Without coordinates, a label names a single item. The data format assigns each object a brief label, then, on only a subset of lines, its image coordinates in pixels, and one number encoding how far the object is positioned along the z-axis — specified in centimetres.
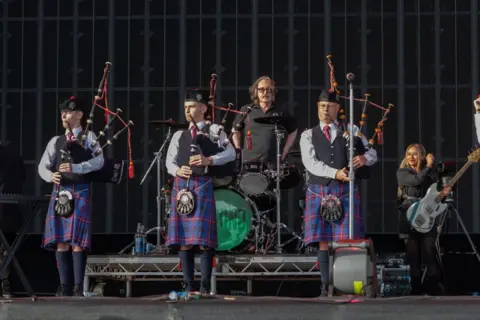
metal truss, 1721
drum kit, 1787
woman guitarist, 1819
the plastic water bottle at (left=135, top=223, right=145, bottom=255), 1872
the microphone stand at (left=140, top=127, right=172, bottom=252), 1871
